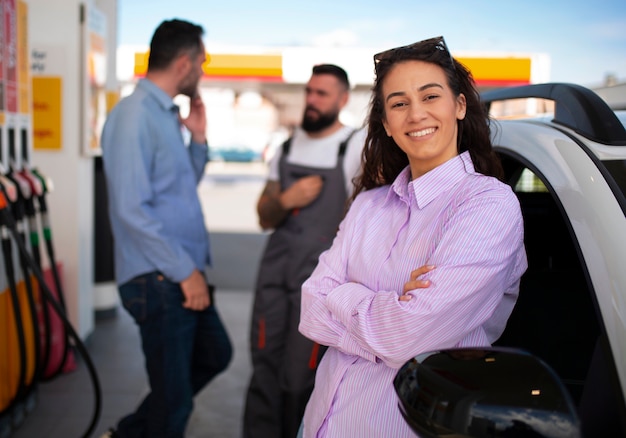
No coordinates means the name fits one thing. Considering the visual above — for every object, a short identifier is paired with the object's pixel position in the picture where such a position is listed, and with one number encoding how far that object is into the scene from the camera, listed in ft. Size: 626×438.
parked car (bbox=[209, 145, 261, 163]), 118.93
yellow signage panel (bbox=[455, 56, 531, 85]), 42.91
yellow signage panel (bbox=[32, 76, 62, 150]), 17.26
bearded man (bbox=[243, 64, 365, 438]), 12.00
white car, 3.89
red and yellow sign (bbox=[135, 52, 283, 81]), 47.44
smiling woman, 5.14
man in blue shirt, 10.15
